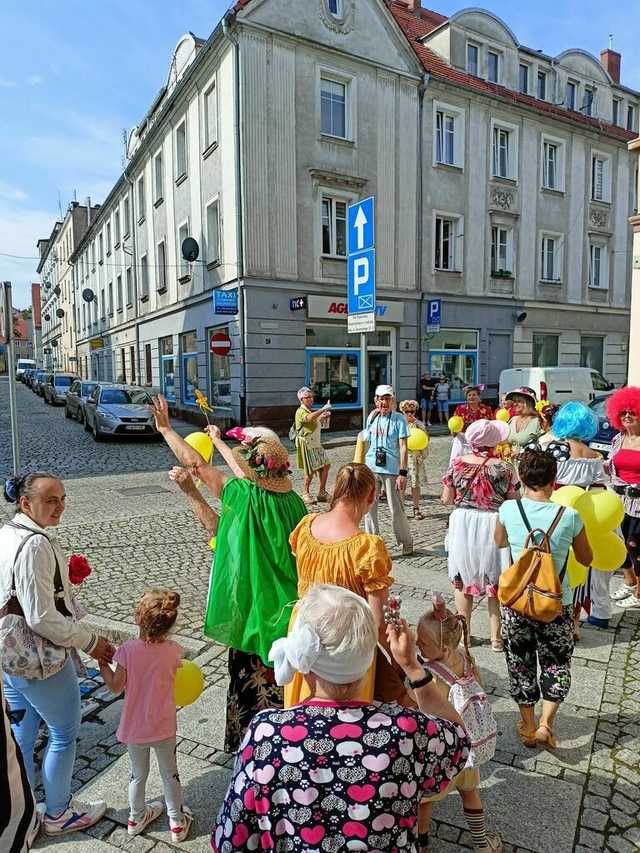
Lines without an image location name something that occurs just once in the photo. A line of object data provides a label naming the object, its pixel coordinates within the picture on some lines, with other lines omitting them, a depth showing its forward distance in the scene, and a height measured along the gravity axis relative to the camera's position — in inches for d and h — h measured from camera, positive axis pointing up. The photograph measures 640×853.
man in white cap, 260.2 -35.2
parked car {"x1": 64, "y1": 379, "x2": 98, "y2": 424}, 829.0 -23.8
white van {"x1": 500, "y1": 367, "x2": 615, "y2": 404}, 726.5 -5.8
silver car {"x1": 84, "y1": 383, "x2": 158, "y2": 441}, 636.7 -34.5
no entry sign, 673.6 +42.0
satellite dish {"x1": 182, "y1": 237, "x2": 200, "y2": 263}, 760.3 +167.8
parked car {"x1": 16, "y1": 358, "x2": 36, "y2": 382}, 2370.6 +70.1
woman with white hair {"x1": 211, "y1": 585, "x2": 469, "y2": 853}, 59.5 -39.3
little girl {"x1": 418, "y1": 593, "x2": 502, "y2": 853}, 95.3 -52.1
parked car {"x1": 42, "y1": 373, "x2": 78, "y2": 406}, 1168.8 -12.3
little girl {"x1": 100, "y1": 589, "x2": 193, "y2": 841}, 101.0 -54.6
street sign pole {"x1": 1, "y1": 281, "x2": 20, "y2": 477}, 217.0 +18.1
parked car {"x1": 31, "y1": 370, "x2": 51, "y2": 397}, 1440.7 -4.9
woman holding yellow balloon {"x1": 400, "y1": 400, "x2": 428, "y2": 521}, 339.0 -49.3
